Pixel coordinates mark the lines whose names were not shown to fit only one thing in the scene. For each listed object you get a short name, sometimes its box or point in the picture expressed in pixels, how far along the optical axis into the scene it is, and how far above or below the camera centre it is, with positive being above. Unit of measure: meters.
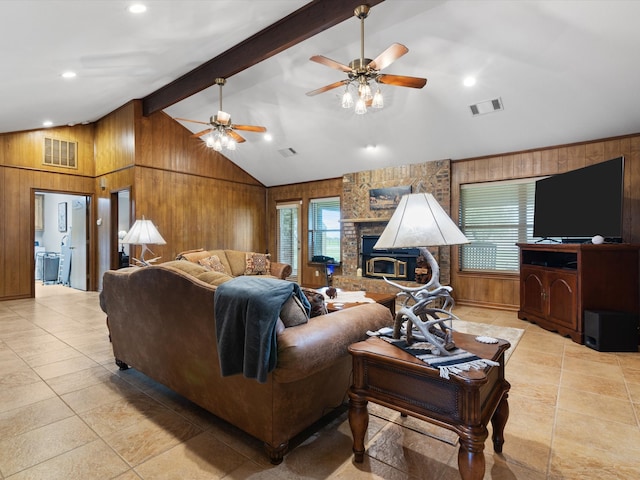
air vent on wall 6.57 +1.67
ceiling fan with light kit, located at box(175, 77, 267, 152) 4.69 +1.56
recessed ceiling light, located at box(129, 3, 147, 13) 2.91 +2.03
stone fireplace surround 5.88 +0.58
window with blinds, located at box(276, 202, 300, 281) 8.34 +0.05
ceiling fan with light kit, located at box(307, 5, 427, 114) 3.04 +1.53
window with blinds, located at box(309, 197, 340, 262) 7.66 +0.20
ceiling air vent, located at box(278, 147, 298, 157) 6.90 +1.78
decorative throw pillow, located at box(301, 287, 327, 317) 2.09 -0.43
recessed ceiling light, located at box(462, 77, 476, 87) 4.14 +1.96
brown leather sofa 1.70 -0.70
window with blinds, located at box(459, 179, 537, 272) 5.33 +0.26
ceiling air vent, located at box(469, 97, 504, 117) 4.44 +1.79
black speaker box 3.47 -0.99
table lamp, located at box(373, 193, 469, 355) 1.54 -0.02
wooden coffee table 3.21 -0.68
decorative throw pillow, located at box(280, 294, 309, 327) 1.80 -0.42
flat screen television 3.74 +0.43
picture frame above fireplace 6.30 +0.79
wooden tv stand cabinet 3.69 -0.53
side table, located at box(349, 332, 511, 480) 1.33 -0.72
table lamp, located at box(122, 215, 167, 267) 3.75 +0.01
